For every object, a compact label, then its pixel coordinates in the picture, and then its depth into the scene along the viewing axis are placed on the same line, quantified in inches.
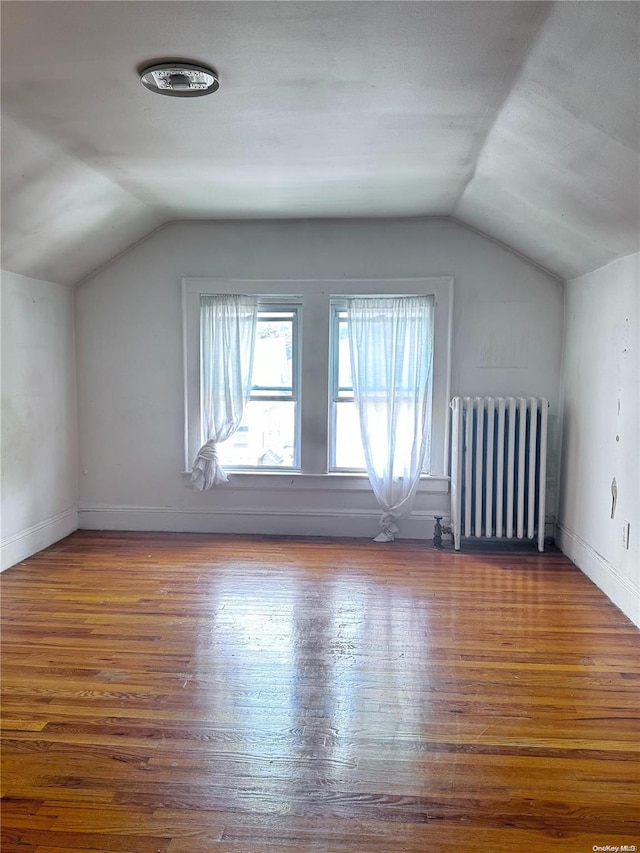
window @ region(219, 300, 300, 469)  201.8
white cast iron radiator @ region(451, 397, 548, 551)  184.2
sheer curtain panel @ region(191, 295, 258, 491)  197.5
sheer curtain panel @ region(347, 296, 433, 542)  192.4
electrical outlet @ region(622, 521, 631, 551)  140.8
